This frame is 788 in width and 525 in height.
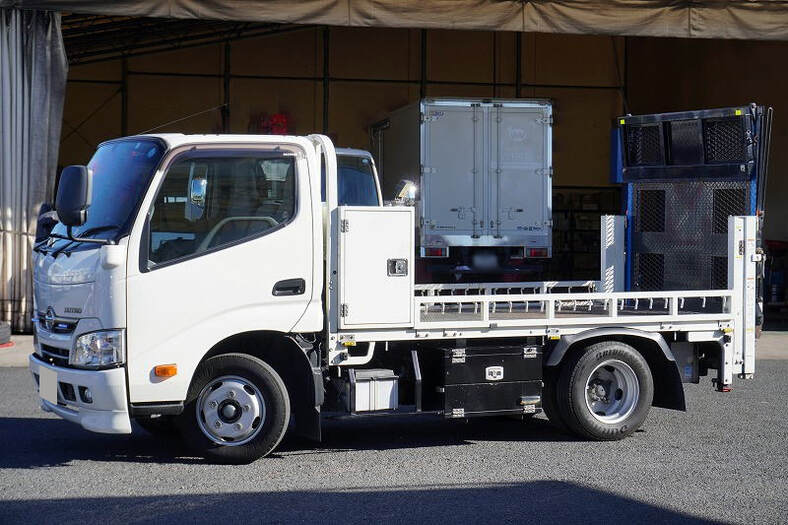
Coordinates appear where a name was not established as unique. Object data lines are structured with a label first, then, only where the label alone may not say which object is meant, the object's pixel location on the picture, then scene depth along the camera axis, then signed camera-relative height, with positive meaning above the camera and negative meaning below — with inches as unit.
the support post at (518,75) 982.3 +166.5
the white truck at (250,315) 277.3 -15.9
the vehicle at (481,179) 676.7 +49.9
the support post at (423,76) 966.4 +162.5
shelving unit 981.2 +25.7
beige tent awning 612.4 +141.7
